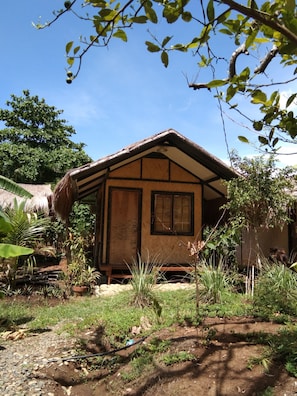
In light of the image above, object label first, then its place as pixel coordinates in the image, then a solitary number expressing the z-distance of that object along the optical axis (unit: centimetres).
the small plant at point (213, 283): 562
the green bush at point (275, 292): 488
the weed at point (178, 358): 352
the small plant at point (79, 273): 775
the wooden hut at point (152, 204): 984
